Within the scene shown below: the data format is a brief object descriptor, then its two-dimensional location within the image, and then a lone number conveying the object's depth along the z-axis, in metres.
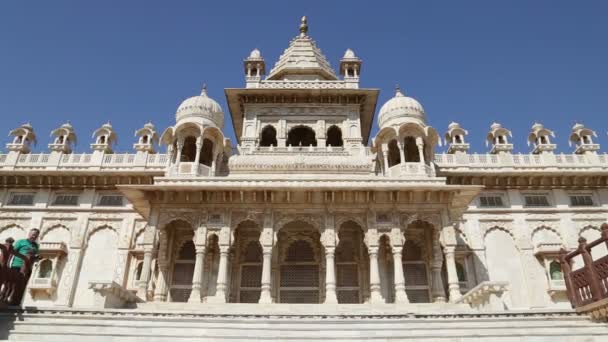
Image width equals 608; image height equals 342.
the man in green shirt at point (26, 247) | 10.27
